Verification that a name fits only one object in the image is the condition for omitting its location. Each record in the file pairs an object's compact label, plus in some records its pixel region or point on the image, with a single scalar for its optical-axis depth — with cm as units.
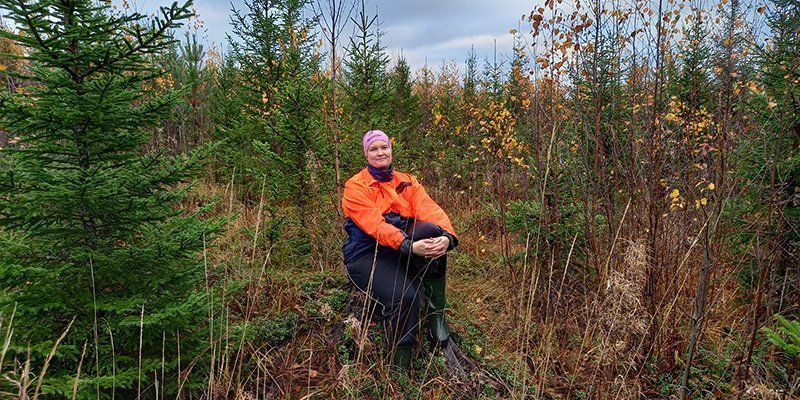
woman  251
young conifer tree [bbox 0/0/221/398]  178
